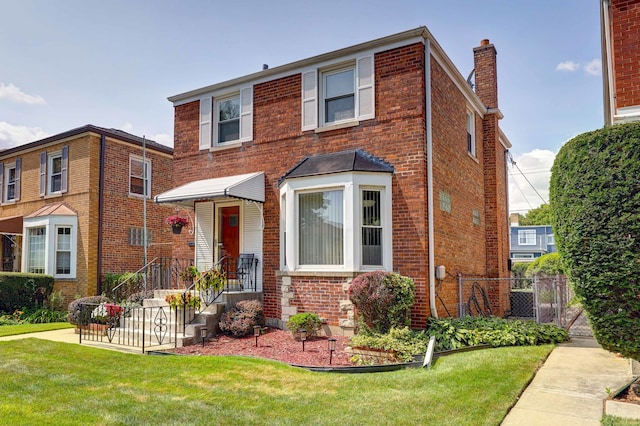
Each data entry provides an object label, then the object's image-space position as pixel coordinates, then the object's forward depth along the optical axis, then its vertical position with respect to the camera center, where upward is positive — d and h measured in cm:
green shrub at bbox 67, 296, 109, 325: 1222 -153
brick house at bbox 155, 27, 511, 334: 1027 +186
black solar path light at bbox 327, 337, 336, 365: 783 -165
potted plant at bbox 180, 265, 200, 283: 1217 -61
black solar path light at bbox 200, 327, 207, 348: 955 -172
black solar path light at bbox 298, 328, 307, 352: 884 -166
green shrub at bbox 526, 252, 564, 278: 1803 -68
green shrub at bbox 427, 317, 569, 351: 894 -165
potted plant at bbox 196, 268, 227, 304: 1108 -79
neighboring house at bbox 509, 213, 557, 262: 5016 +75
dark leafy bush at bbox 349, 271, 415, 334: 891 -95
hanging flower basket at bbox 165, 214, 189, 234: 1334 +83
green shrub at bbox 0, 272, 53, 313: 1545 -129
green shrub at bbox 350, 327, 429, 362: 812 -168
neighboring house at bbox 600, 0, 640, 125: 754 +320
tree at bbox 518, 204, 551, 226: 6068 +442
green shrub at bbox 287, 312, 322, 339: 973 -154
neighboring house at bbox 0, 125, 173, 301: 1698 +174
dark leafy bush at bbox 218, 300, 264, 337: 1038 -154
